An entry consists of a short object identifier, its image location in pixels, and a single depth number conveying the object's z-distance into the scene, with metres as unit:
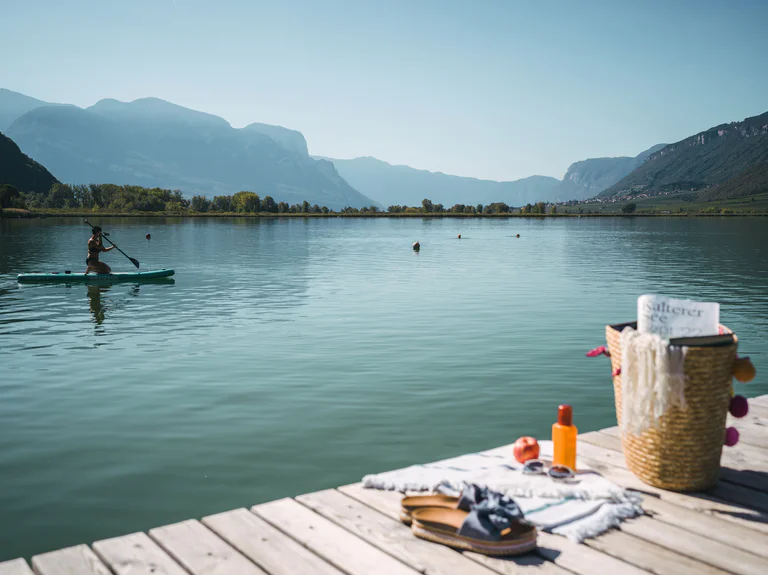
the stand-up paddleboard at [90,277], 32.38
